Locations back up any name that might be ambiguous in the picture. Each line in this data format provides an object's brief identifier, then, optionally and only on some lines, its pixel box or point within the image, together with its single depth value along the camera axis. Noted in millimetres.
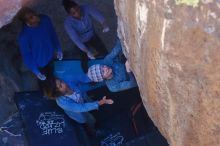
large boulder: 2658
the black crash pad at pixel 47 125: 4641
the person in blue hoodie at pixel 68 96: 4258
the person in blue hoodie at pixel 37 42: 4422
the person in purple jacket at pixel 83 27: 4562
